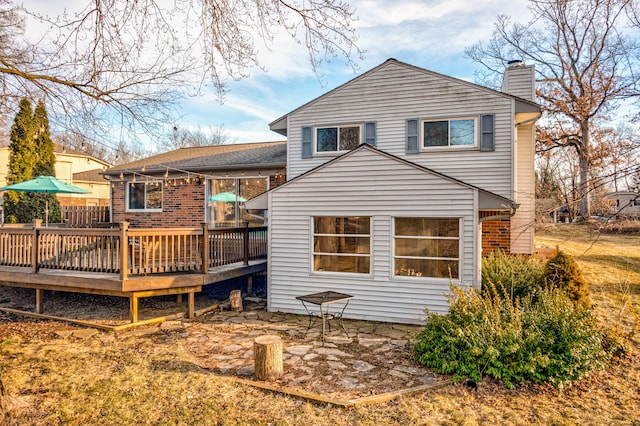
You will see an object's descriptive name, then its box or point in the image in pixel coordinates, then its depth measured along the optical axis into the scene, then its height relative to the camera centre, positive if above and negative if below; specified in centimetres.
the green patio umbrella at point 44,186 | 1026 +80
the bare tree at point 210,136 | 3666 +767
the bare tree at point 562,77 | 2120 +801
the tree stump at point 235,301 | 862 -187
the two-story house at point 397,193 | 764 +51
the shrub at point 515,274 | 831 -125
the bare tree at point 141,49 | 448 +206
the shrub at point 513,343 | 503 -170
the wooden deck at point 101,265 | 735 -98
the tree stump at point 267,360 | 503 -185
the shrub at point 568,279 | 730 -118
